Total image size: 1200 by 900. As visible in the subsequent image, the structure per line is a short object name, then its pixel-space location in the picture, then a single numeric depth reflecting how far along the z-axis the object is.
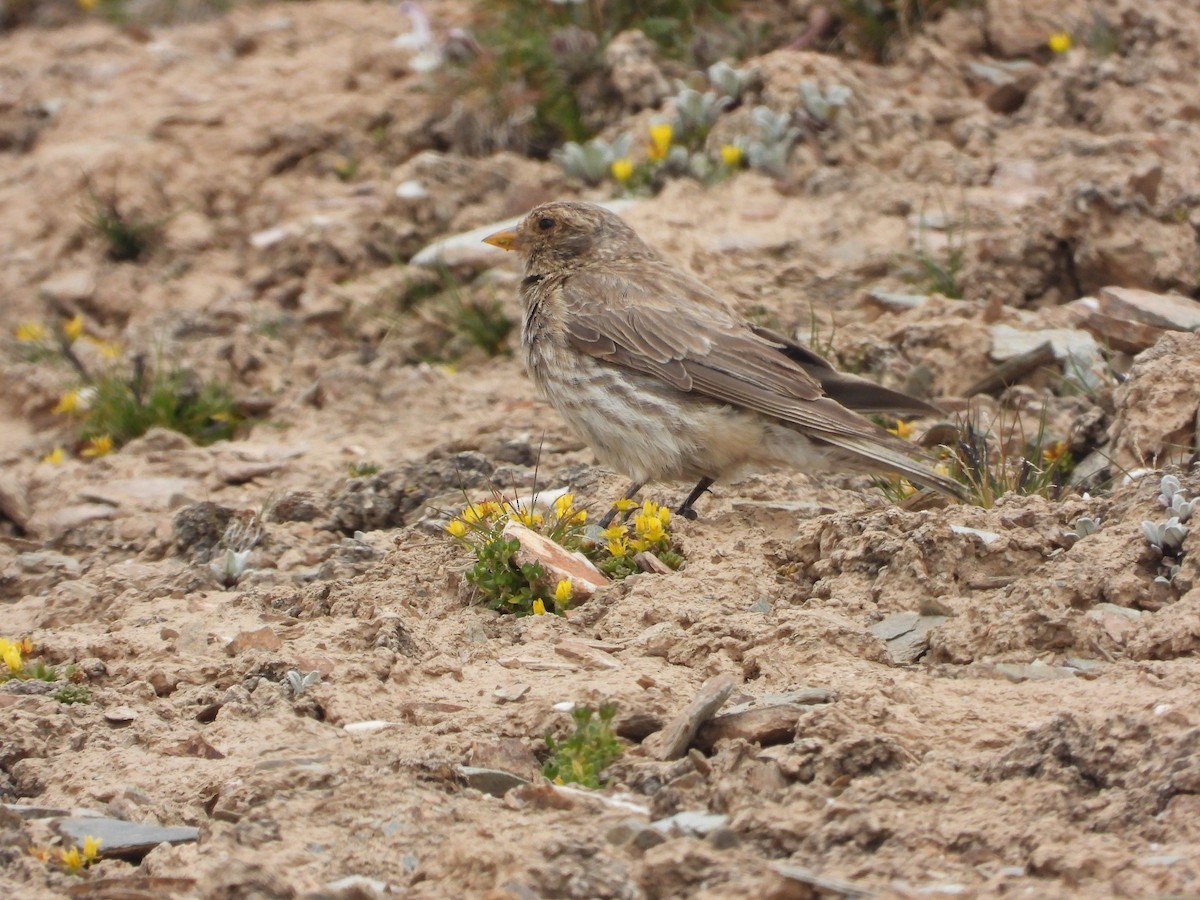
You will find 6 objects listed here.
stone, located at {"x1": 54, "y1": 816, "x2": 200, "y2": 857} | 8.37
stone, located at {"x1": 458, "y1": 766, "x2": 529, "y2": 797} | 8.58
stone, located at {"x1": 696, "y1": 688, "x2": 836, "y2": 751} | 8.77
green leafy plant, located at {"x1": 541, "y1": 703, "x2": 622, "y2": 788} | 8.58
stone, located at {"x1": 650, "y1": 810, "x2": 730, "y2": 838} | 7.81
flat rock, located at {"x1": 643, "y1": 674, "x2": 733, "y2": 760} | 8.72
